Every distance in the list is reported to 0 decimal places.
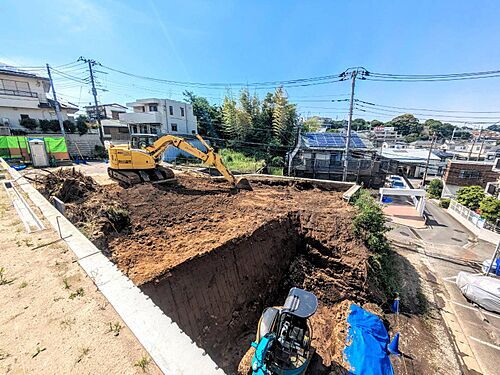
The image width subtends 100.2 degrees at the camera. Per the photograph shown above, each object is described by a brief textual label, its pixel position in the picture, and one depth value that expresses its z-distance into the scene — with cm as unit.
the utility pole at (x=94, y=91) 1988
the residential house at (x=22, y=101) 1814
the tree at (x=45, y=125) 1963
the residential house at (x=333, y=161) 1703
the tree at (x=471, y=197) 1320
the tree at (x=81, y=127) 2069
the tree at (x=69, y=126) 2017
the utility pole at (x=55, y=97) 1719
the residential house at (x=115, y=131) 2806
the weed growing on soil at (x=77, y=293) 231
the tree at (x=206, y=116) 2381
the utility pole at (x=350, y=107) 1119
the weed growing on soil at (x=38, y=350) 173
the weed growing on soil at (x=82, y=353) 169
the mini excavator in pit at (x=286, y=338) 356
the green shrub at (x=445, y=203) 1595
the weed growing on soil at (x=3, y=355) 169
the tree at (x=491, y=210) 1109
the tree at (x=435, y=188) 1895
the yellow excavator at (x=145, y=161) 845
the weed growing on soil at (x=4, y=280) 255
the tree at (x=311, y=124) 2445
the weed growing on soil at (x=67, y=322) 199
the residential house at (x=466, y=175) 1966
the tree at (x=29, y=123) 1883
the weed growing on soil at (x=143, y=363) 158
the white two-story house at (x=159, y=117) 1994
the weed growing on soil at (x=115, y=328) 189
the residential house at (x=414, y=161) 2522
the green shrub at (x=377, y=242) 647
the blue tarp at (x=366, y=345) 426
